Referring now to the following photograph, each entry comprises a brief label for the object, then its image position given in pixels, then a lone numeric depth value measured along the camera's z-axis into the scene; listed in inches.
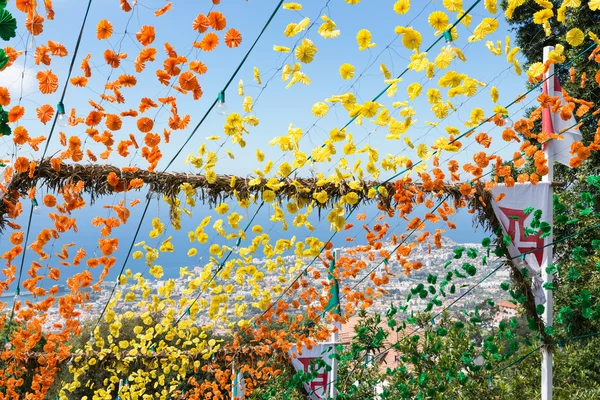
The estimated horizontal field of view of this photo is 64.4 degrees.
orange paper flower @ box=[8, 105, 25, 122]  86.4
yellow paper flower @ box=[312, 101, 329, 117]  99.2
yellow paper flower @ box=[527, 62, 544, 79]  118.0
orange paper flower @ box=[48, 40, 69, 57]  88.1
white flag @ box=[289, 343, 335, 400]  186.1
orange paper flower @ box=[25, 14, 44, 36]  76.0
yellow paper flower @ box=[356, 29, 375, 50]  91.0
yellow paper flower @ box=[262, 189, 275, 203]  116.7
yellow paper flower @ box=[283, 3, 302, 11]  86.6
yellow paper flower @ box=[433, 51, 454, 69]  92.2
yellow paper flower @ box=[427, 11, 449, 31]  91.0
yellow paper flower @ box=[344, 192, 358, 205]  120.9
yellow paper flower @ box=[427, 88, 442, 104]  99.0
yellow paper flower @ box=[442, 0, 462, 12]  89.9
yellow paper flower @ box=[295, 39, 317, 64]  90.3
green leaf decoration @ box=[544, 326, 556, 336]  132.2
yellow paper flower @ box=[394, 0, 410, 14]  87.1
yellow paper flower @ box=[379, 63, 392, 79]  94.7
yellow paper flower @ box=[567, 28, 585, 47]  105.6
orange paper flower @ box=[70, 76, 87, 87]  91.3
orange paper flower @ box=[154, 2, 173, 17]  84.6
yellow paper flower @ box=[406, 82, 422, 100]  97.0
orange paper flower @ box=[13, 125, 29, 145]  93.1
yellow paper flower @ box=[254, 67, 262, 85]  96.0
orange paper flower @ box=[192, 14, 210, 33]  86.2
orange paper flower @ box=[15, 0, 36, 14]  73.5
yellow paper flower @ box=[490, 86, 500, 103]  105.6
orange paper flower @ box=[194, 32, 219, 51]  87.2
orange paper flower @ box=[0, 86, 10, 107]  73.6
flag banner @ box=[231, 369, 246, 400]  205.7
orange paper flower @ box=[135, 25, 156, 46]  87.6
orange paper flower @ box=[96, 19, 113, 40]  86.7
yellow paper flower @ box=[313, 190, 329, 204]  118.4
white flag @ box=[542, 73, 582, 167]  132.5
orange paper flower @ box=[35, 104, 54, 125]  91.6
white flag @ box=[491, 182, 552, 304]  134.6
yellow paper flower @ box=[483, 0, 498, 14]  88.4
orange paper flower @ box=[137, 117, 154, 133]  98.0
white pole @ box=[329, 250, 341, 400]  182.7
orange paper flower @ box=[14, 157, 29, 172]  101.6
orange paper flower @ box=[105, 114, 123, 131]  96.0
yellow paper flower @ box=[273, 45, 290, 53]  92.2
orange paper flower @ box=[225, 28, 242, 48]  87.9
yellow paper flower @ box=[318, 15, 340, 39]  88.3
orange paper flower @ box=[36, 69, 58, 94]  87.8
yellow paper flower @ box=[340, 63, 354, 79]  93.7
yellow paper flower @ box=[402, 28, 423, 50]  88.7
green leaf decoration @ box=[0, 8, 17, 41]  51.5
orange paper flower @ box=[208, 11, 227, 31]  86.0
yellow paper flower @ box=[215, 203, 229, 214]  118.2
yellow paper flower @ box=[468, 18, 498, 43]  91.4
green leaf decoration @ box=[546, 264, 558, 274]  132.1
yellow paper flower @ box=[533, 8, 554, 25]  99.0
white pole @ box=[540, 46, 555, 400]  133.5
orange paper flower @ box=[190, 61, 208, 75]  90.2
